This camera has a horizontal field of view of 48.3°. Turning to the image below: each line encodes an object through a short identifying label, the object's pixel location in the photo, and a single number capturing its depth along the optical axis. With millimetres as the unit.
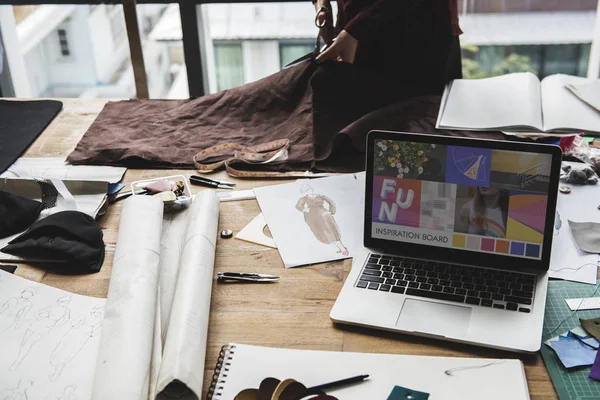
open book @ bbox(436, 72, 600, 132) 1623
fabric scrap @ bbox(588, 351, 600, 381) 900
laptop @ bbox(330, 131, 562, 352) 1012
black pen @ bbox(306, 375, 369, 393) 884
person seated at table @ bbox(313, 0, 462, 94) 1736
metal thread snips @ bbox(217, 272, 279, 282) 1149
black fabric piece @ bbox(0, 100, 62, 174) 1647
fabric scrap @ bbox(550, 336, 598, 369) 926
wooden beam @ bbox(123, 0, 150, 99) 2059
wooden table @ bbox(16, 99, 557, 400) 967
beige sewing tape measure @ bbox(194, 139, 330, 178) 1524
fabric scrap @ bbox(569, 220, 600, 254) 1193
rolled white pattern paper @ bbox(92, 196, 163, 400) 873
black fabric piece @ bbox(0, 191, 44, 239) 1290
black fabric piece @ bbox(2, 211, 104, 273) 1193
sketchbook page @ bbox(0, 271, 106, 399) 917
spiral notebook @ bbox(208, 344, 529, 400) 878
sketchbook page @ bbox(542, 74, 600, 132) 1614
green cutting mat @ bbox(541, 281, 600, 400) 884
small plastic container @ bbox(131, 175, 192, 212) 1353
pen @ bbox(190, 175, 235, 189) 1485
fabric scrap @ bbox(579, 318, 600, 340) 979
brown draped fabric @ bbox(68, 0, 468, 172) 1609
